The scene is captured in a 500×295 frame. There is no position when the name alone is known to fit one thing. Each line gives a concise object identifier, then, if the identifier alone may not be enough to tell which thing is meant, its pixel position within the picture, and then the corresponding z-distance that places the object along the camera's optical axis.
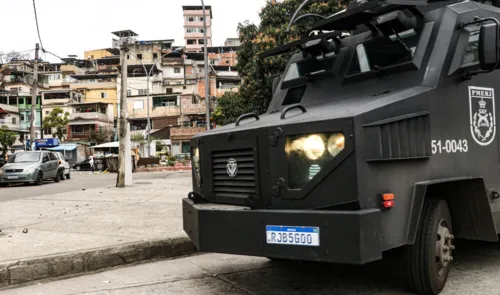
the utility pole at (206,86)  23.82
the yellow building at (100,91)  64.44
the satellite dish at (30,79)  28.78
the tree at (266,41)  13.58
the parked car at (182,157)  39.77
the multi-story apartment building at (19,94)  64.50
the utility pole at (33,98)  27.93
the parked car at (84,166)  40.91
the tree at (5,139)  39.47
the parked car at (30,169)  19.45
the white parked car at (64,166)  23.39
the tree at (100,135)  56.69
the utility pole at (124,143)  14.91
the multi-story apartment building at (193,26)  99.56
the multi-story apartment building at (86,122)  58.06
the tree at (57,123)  55.75
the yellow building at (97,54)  86.31
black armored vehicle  3.23
